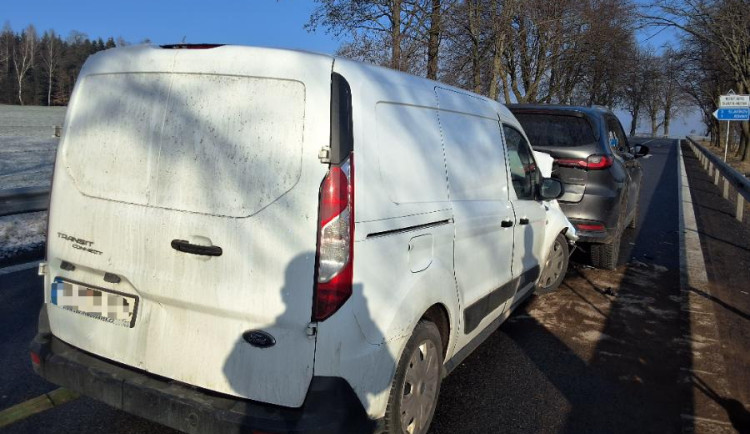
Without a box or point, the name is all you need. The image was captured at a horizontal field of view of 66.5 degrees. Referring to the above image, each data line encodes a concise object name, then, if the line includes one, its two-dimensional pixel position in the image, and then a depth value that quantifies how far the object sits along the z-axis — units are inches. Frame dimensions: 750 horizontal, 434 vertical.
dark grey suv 247.8
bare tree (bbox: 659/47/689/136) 1472.6
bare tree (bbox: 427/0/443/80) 474.0
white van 91.2
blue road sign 898.1
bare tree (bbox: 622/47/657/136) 1164.5
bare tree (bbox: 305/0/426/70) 464.8
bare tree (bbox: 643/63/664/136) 1556.3
